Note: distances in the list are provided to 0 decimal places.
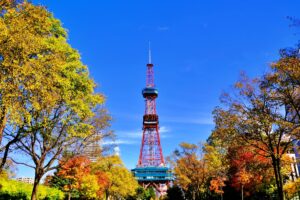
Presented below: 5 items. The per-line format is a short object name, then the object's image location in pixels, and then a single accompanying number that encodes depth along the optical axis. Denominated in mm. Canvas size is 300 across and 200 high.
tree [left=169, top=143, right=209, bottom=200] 33844
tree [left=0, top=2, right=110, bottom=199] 10078
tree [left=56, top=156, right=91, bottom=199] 33844
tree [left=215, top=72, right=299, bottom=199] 15922
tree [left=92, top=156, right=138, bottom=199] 40719
